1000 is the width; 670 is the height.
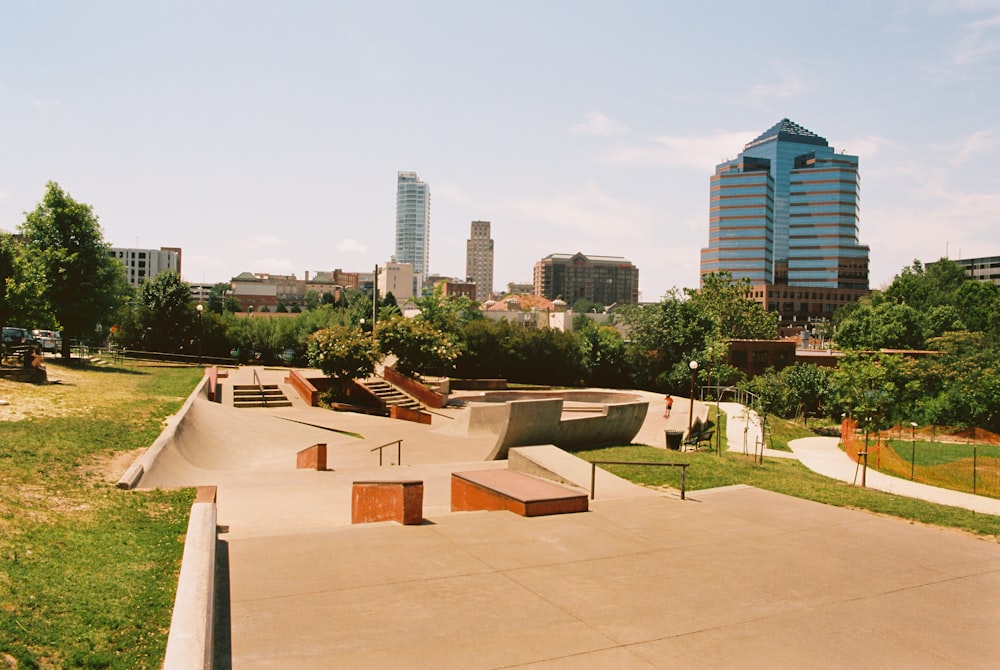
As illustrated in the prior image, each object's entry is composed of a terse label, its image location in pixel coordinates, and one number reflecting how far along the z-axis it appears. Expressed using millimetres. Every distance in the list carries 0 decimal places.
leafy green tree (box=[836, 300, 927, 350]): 64438
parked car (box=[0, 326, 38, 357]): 22052
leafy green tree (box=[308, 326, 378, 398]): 28953
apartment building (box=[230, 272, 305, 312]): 168638
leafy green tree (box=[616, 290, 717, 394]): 47062
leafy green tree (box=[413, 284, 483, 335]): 43500
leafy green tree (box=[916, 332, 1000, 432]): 32812
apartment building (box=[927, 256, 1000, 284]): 155250
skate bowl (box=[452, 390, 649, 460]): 17141
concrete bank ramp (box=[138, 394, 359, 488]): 12391
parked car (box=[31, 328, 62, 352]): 37938
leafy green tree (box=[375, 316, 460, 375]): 32344
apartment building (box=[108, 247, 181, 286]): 177125
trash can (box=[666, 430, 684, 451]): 20688
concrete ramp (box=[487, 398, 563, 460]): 16938
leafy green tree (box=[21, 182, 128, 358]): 30875
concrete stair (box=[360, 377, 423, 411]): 30484
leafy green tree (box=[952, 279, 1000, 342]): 72938
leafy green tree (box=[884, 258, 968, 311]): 84938
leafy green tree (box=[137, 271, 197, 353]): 43438
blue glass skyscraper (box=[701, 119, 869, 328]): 142125
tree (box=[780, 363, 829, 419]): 38750
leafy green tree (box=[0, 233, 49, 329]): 23656
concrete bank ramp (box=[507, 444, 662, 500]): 12281
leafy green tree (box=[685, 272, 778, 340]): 63156
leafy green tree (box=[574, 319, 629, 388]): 47969
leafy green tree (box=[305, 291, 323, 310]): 147500
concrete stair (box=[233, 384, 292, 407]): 27609
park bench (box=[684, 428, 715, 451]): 22836
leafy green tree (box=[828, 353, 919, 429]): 29883
